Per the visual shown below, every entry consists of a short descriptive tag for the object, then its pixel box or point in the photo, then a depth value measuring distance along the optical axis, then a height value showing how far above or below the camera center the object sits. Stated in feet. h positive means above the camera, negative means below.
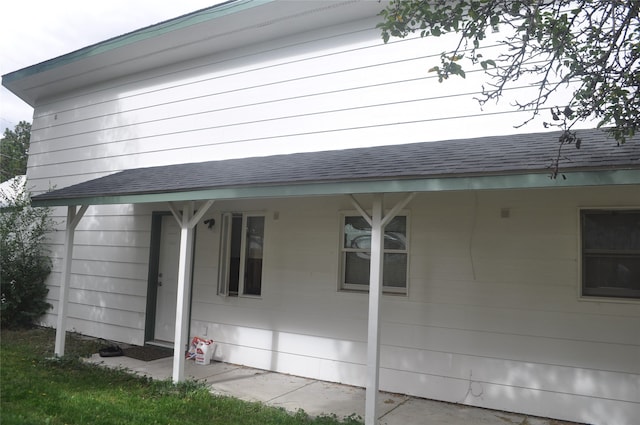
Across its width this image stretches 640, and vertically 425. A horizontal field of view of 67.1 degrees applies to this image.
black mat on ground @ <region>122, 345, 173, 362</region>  24.53 -5.38
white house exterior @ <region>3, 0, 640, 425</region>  15.96 +1.60
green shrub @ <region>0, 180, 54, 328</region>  30.86 -1.02
